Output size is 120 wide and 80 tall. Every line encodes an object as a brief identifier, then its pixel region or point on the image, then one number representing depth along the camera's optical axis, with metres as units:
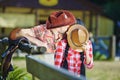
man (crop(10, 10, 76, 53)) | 4.39
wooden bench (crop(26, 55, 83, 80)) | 3.10
